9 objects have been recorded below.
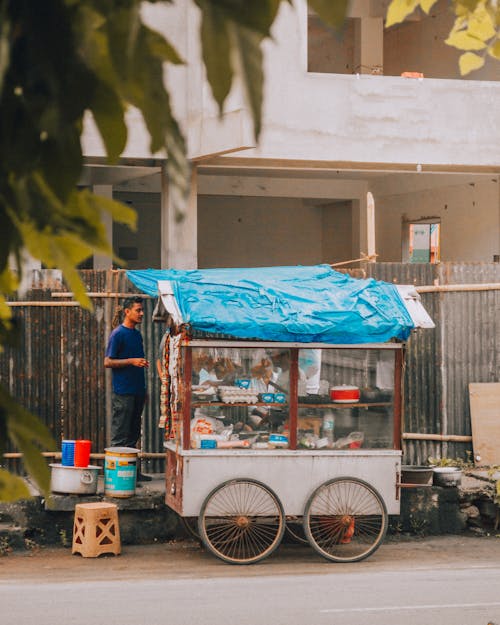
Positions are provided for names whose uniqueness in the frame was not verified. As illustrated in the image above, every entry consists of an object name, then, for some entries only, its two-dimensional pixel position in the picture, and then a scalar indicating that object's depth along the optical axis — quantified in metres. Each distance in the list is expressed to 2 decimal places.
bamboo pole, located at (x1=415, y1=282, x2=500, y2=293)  13.71
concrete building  16.22
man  12.34
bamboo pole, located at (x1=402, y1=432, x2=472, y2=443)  13.79
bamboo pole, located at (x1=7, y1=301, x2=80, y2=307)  13.12
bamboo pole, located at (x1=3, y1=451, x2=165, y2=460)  13.35
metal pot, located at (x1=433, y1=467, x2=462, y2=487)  12.37
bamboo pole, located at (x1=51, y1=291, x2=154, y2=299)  13.23
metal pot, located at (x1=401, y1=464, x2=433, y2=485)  12.05
